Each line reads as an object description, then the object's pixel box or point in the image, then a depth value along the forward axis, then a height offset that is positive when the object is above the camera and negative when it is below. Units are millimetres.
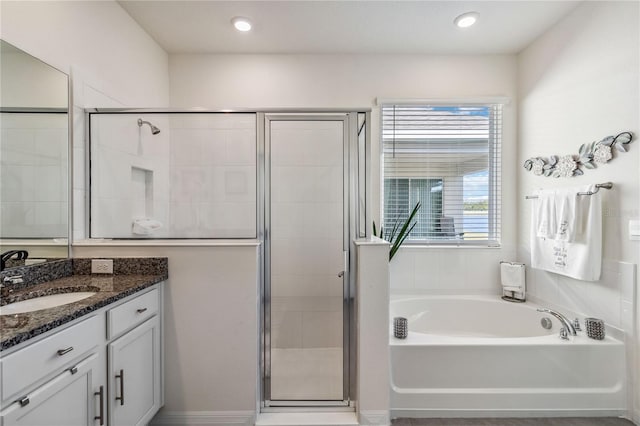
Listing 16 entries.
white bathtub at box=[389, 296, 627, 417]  1799 -1017
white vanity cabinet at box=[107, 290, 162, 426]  1308 -731
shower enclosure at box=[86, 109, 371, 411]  1807 +18
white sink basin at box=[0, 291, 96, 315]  1221 -399
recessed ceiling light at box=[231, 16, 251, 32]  2205 +1436
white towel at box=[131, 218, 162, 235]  1837 -87
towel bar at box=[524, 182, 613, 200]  1851 +160
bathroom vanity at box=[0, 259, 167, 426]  901 -546
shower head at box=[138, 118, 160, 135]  1875 +532
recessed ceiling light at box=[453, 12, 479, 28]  2143 +1422
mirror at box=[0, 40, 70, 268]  1365 +275
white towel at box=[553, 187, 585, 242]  1969 -16
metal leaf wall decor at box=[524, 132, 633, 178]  1819 +379
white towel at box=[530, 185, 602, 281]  1880 -238
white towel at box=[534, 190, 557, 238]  2148 -24
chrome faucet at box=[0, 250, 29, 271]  1334 -202
